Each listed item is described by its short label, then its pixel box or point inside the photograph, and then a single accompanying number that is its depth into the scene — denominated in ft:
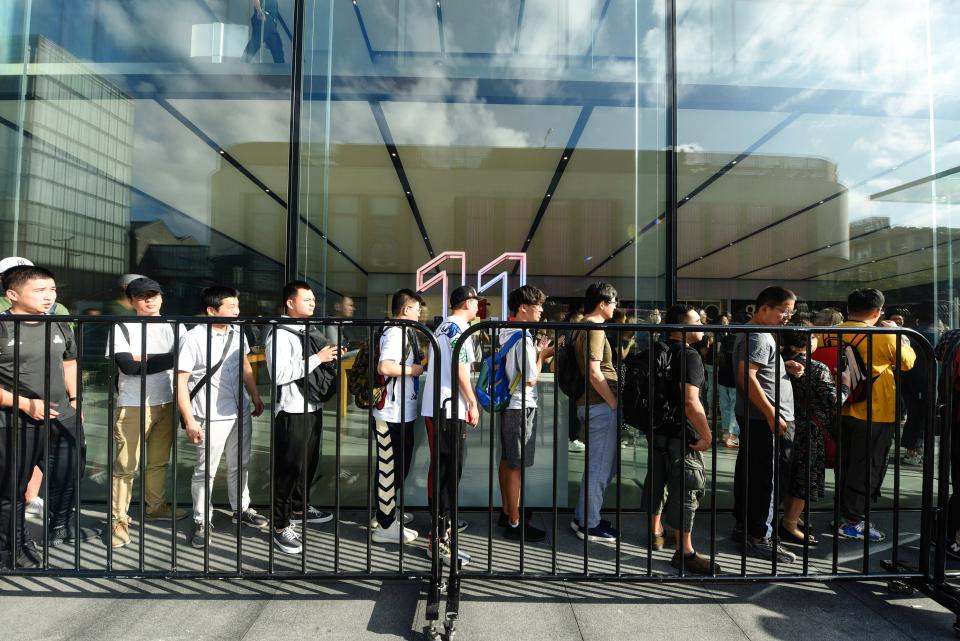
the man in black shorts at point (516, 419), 10.59
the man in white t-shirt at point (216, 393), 10.19
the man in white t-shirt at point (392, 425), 10.13
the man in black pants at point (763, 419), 10.11
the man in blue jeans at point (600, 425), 10.92
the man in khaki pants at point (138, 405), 10.20
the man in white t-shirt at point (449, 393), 9.52
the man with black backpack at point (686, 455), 9.37
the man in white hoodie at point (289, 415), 10.05
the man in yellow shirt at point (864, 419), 11.00
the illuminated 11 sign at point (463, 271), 20.63
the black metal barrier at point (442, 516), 8.22
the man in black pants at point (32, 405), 8.82
